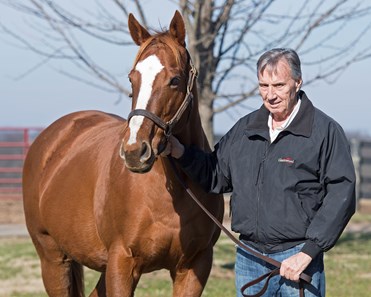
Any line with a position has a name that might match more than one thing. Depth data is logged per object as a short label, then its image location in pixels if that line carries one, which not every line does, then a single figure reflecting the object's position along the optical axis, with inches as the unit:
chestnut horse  233.2
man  213.6
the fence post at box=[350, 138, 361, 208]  1052.5
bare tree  487.2
